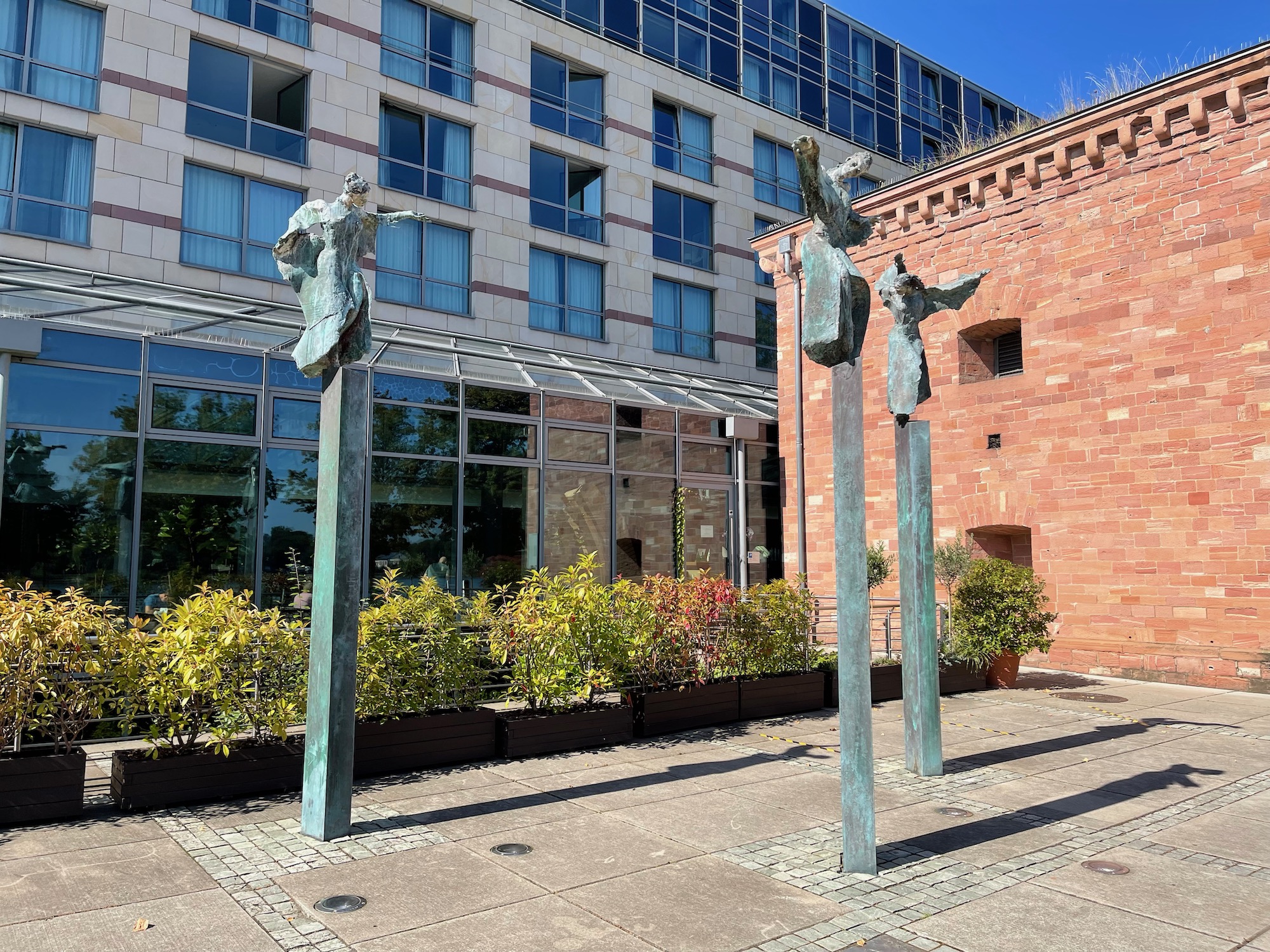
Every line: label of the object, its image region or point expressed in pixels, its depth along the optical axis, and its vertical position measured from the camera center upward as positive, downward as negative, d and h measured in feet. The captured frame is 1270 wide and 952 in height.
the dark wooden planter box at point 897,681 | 35.12 -4.10
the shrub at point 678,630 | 28.81 -1.60
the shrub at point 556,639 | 26.09 -1.64
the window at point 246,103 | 56.90 +29.88
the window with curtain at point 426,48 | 65.41 +37.77
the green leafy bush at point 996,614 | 38.96 -1.44
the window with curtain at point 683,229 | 78.95 +29.98
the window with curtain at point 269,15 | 57.88 +35.58
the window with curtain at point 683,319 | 78.02 +22.01
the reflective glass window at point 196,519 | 41.42 +2.88
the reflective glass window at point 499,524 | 51.47 +3.15
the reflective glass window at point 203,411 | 41.86 +7.76
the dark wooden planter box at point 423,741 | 22.91 -4.06
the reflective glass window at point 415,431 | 48.52 +7.88
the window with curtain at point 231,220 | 55.93 +21.96
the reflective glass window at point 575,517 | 54.19 +3.71
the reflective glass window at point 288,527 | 44.96 +2.66
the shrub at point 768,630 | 32.55 -1.77
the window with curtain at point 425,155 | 64.64 +29.73
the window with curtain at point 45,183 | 50.21 +21.71
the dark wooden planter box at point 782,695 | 31.78 -3.99
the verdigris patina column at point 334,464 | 18.21 +2.37
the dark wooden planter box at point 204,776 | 19.60 -4.19
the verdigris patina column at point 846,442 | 16.65 +2.53
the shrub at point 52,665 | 18.76 -1.69
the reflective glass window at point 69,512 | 38.83 +2.96
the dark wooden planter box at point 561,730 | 25.49 -4.19
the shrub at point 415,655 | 23.20 -1.88
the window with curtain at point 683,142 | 79.97 +37.80
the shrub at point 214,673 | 19.83 -1.99
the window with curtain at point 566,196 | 71.51 +29.89
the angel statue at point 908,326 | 24.86 +6.85
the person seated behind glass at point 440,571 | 50.26 +0.52
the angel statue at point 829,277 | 17.37 +5.69
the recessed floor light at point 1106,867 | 16.84 -5.21
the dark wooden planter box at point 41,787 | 18.40 -4.05
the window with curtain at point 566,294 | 70.69 +21.88
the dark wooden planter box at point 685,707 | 28.73 -4.01
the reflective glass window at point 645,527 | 57.88 +3.35
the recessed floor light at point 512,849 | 17.52 -5.03
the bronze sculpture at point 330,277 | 19.10 +6.28
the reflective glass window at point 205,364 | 41.98 +9.94
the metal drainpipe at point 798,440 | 56.65 +8.33
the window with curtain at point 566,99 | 72.43 +37.74
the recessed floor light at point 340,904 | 14.52 -5.03
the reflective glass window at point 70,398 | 38.93 +7.77
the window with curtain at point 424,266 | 62.80 +21.55
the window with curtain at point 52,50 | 50.98 +29.41
